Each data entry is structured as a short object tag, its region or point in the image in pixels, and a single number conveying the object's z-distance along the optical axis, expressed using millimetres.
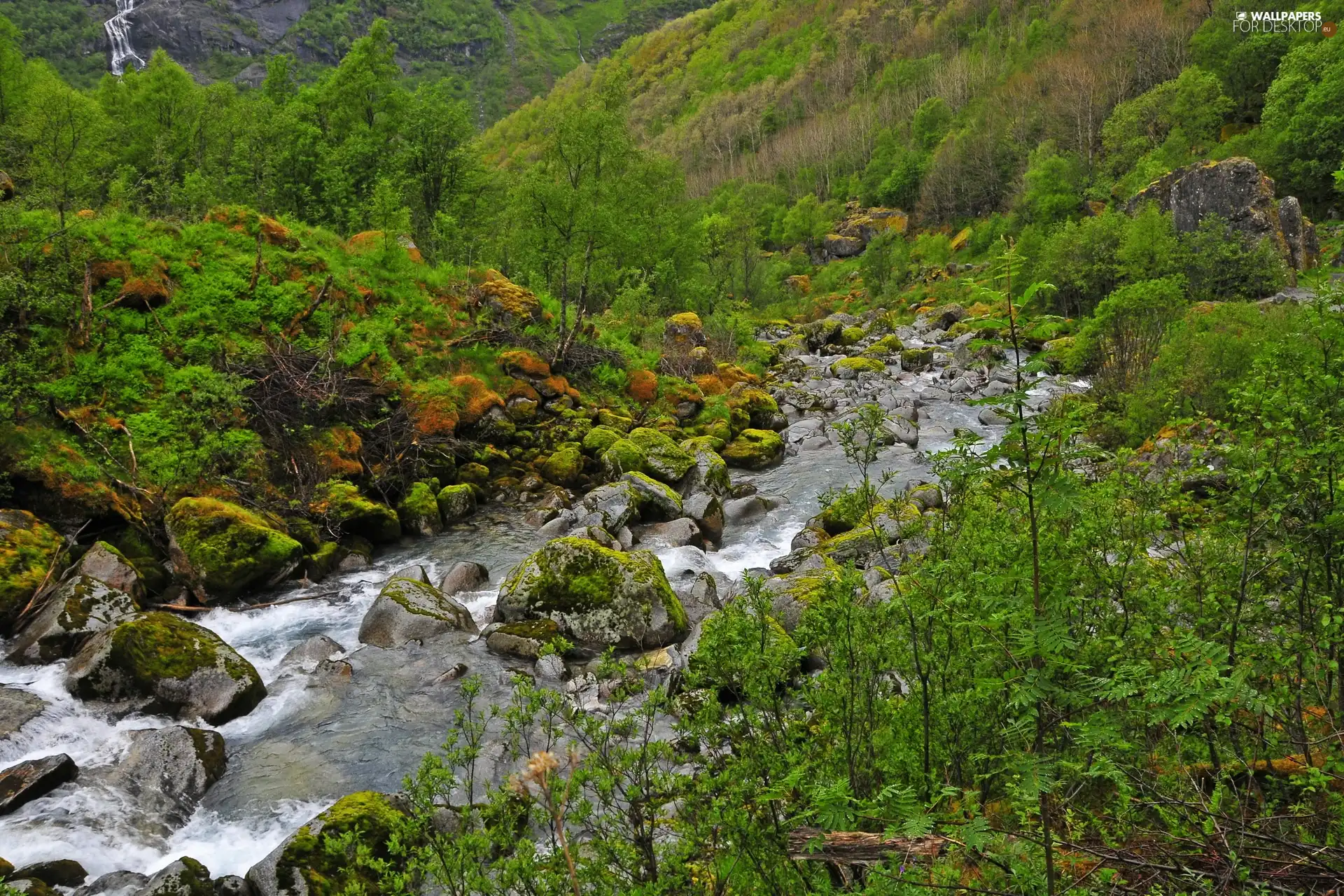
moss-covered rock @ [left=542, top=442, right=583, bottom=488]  20703
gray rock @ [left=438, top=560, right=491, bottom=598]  14297
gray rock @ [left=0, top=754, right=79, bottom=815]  7801
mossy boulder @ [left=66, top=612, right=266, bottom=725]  9695
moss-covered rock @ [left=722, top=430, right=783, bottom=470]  24188
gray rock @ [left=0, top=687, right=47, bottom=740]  8930
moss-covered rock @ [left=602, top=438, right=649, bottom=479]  20406
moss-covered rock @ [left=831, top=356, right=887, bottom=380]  37719
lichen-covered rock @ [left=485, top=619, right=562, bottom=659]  11812
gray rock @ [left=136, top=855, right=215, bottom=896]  6395
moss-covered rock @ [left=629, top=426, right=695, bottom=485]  20297
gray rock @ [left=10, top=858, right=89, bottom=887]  6711
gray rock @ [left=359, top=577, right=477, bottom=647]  12320
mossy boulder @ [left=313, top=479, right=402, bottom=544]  16156
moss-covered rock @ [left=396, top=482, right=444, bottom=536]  17719
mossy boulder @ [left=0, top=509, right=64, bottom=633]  10953
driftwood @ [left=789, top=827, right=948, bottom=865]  3410
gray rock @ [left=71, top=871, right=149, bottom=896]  6625
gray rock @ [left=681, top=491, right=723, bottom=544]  17438
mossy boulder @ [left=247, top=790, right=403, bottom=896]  6613
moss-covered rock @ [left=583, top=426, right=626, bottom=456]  21766
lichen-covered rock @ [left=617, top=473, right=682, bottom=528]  17812
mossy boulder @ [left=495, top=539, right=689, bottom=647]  11961
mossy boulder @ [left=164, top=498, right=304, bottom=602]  12961
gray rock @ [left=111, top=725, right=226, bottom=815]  8242
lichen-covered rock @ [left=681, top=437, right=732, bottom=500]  19828
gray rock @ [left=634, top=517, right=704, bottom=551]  16391
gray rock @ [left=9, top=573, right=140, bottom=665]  10430
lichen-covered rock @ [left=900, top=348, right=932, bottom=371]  39188
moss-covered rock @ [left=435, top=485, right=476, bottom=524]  18469
